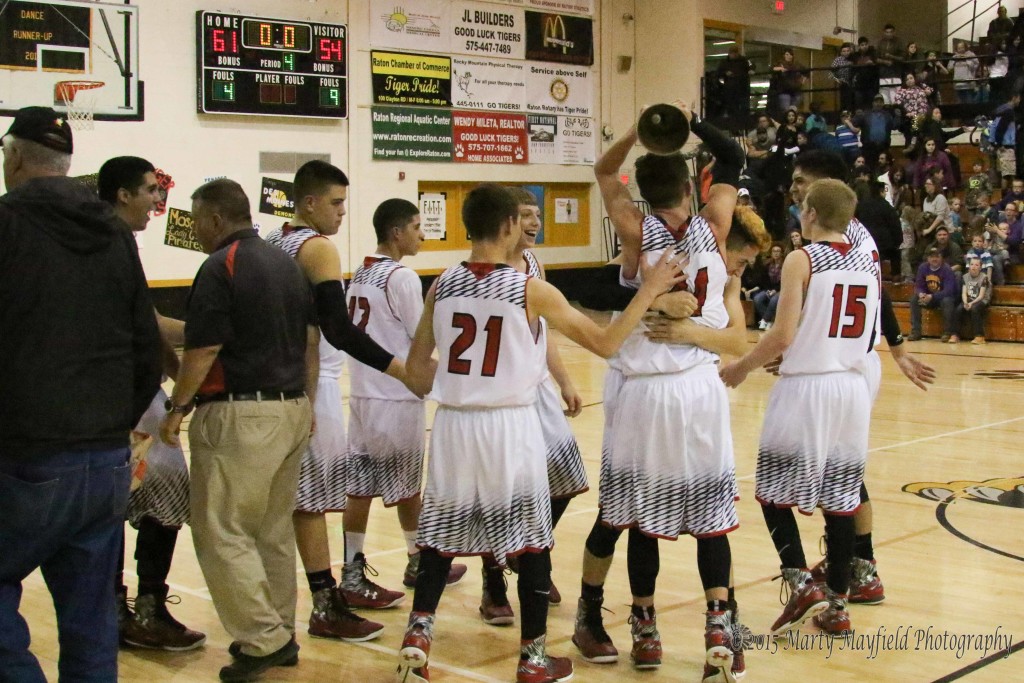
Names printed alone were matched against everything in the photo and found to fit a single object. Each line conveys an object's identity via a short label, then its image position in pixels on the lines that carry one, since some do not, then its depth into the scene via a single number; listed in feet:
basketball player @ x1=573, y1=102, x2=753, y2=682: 14.70
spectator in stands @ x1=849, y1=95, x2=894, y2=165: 71.46
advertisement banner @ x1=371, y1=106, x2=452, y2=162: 67.77
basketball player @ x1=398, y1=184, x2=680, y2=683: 14.25
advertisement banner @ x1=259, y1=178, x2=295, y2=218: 53.30
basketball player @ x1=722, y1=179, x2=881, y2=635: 16.75
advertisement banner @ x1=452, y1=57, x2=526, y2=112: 71.67
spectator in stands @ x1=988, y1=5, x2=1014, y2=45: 79.56
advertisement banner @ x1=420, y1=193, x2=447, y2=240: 70.69
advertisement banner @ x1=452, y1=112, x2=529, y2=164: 71.72
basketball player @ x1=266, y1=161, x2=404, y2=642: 15.62
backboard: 52.16
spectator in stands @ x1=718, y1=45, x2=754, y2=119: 77.97
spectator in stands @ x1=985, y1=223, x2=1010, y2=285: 60.90
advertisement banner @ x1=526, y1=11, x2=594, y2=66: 75.41
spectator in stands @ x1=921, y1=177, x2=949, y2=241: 63.52
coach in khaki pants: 14.49
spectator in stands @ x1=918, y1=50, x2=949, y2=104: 73.10
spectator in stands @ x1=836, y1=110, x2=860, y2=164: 69.26
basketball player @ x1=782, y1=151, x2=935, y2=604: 17.94
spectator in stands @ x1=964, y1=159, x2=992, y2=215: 66.03
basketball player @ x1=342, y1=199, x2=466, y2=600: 18.34
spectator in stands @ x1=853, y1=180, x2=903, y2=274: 61.11
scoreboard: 59.31
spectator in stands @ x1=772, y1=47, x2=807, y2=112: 78.07
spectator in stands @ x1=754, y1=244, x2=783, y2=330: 63.16
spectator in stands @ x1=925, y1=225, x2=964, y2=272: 60.39
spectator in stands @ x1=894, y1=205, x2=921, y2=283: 64.90
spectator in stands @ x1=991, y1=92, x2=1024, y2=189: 66.39
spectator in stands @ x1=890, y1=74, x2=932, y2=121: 72.43
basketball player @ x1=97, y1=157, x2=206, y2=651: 16.25
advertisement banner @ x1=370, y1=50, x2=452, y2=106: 67.56
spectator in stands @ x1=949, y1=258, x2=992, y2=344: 58.54
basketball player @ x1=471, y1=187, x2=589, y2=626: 17.72
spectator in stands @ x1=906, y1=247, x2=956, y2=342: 59.57
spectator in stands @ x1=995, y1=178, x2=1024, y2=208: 63.25
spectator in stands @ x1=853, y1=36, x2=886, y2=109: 74.95
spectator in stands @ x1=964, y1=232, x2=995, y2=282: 58.65
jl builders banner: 71.41
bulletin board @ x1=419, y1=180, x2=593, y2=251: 72.13
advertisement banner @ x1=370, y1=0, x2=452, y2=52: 67.31
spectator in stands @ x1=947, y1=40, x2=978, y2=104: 74.59
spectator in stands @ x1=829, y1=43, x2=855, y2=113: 76.74
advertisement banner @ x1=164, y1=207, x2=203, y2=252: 38.54
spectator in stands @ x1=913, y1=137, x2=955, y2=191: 66.95
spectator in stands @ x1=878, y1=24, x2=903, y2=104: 75.20
